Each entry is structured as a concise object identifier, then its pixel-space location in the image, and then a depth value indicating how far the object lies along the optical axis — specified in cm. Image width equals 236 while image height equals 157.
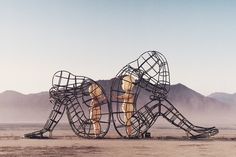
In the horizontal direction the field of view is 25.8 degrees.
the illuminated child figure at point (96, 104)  3978
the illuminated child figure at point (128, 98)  3931
